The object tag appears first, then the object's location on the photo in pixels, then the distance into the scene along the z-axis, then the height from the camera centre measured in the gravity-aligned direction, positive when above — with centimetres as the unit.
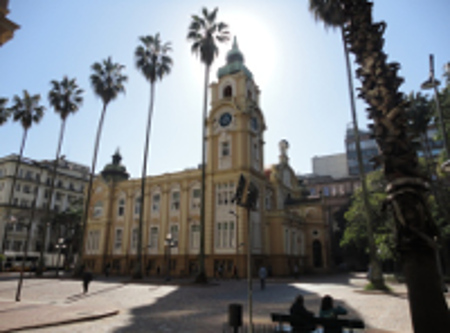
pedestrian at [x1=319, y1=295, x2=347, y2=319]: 829 -131
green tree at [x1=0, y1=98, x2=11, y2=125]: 4456 +1828
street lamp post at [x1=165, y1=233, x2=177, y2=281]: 2964 +119
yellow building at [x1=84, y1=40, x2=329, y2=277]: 3666 +521
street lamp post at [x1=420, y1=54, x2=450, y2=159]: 1597 +826
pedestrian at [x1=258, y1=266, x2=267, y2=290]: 2264 -127
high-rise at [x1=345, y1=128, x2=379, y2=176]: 7919 +2574
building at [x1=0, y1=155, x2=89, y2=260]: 6400 +1204
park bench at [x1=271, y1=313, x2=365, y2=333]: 712 -147
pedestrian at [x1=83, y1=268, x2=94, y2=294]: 2108 -160
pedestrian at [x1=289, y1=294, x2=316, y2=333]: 772 -146
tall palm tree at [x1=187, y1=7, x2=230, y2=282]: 3139 +2025
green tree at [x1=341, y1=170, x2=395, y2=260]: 2766 +351
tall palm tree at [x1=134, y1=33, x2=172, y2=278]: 3498 +2005
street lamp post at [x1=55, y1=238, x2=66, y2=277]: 3684 +104
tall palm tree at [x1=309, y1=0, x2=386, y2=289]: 2039 +1206
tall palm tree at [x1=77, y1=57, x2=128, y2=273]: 3859 +1939
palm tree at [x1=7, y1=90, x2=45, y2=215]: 4394 +1851
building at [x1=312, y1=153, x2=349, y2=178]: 9150 +2505
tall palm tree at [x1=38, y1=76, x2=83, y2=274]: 4134 +1888
